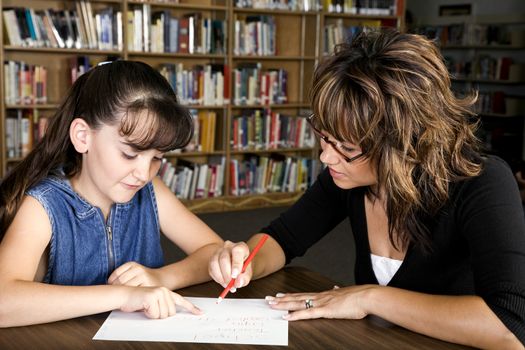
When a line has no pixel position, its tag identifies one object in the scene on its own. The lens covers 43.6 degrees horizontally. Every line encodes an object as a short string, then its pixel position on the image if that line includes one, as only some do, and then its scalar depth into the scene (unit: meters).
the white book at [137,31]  4.60
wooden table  1.09
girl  1.35
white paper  1.12
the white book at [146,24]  4.62
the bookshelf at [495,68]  7.35
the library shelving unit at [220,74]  4.48
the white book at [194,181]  5.00
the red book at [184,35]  4.83
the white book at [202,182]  5.02
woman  1.17
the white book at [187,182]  4.97
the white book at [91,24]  4.39
